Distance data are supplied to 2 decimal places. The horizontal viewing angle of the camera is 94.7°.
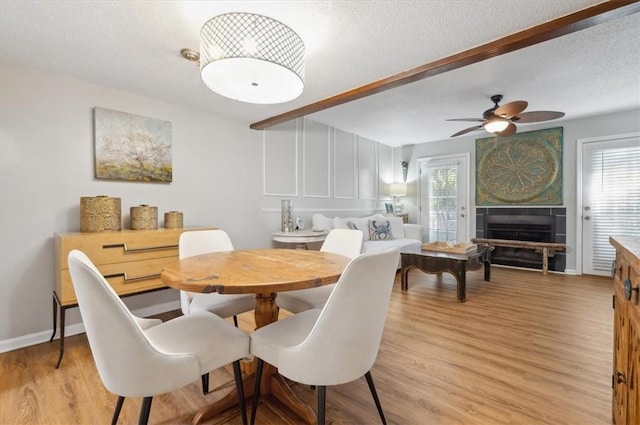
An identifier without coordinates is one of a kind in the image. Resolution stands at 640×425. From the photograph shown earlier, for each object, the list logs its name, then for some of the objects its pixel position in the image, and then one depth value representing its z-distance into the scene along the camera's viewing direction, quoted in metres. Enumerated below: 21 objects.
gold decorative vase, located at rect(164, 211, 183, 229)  2.86
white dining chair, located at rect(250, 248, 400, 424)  1.07
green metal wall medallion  4.61
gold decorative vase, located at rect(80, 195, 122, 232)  2.32
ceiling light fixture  1.42
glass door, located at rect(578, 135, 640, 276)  4.04
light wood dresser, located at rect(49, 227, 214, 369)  2.05
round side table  3.64
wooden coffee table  3.22
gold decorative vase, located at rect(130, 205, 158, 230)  2.57
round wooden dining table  1.19
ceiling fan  2.86
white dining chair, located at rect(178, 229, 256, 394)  1.81
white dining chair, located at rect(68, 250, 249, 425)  0.97
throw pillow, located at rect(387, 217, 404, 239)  4.86
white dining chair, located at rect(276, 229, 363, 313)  1.87
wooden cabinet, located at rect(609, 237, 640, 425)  0.92
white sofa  4.27
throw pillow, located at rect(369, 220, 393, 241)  4.59
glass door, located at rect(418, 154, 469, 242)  5.56
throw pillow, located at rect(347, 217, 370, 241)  4.52
